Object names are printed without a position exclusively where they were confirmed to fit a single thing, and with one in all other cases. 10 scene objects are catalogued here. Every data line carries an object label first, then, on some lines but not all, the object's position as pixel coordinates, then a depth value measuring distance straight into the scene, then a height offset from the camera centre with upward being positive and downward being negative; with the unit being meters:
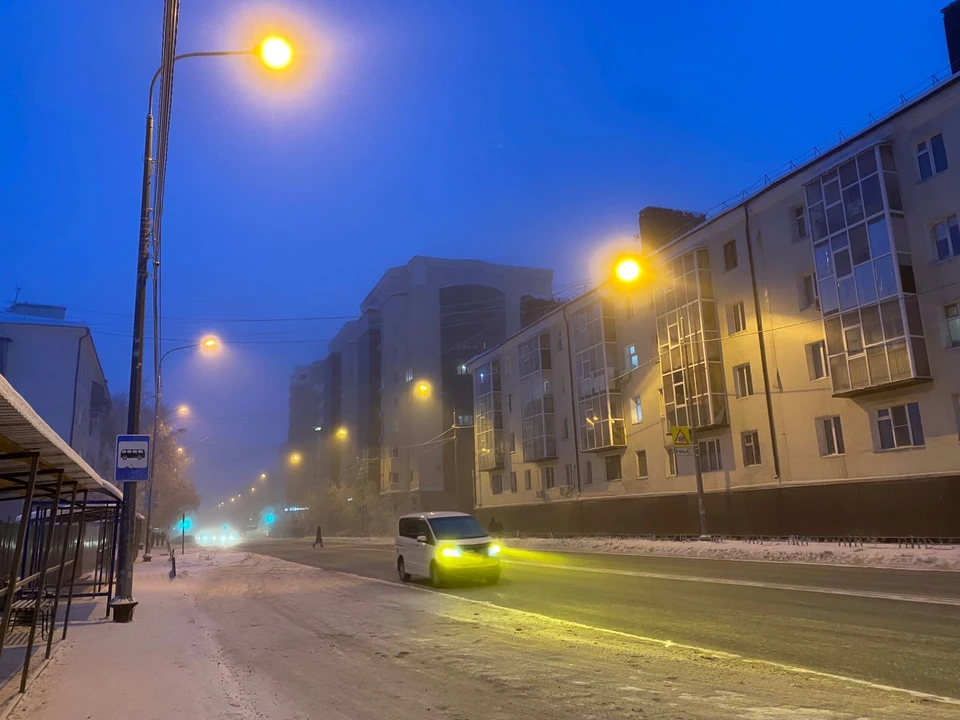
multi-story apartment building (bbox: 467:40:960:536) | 22.92 +5.87
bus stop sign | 12.93 +1.18
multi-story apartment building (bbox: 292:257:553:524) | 74.25 +16.72
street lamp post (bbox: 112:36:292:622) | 11.95 +3.37
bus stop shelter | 5.32 +0.47
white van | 16.45 -0.90
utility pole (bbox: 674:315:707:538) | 28.92 +2.93
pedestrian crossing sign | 29.14 +2.76
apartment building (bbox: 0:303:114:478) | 42.19 +9.65
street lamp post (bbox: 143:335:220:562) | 27.17 +5.78
